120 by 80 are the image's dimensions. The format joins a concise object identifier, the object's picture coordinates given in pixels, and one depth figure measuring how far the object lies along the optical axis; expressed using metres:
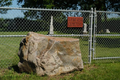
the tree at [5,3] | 23.90
